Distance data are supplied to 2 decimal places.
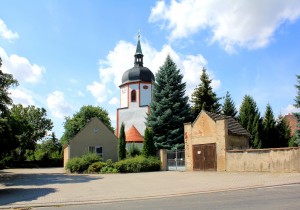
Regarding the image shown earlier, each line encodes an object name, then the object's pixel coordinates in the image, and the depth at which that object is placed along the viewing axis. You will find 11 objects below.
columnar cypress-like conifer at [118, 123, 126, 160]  24.00
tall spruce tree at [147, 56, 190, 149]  26.09
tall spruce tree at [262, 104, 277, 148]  27.86
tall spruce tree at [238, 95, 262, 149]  27.12
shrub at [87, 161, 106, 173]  20.81
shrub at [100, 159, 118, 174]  20.38
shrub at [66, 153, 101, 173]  21.36
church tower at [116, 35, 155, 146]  35.15
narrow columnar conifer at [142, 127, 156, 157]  22.03
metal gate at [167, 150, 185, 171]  20.87
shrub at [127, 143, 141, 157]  24.69
